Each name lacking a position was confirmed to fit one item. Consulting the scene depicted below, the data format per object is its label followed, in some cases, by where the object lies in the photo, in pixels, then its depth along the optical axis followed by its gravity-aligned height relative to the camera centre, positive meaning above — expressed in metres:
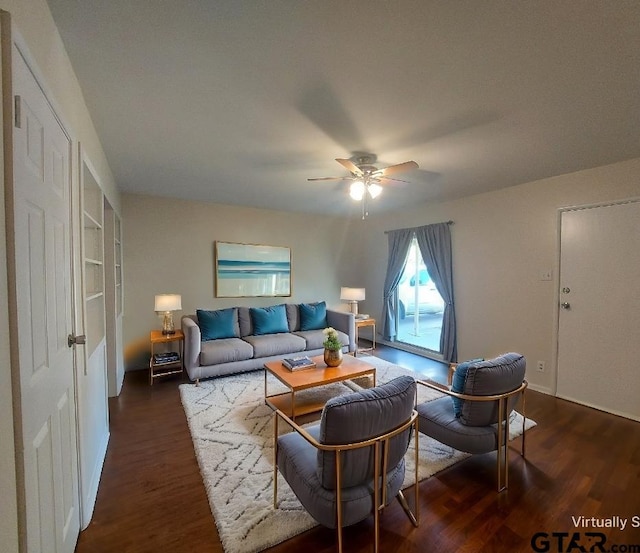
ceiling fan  2.53 +0.86
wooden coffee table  2.70 -1.01
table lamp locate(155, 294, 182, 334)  3.83 -0.46
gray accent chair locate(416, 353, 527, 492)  1.86 -0.89
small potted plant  3.10 -0.85
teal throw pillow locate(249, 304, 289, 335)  4.38 -0.74
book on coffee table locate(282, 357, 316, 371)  2.99 -0.95
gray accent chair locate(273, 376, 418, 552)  1.34 -0.88
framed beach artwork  4.67 +0.00
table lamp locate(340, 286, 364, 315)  5.12 -0.44
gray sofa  3.56 -0.95
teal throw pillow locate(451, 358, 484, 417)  1.94 -0.75
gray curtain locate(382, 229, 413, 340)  5.05 -0.06
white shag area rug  1.60 -1.37
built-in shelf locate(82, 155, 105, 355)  2.13 +0.08
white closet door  0.92 -0.18
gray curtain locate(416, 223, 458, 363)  4.28 -0.05
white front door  2.76 -0.39
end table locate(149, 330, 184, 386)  3.68 -1.13
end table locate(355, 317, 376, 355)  4.96 -0.92
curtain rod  4.30 +0.68
